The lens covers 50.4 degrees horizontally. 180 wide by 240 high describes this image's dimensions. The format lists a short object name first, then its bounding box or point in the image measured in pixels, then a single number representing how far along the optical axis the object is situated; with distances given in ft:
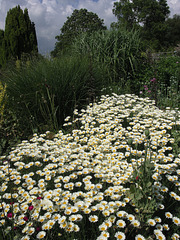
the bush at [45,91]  13.60
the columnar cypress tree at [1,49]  46.47
